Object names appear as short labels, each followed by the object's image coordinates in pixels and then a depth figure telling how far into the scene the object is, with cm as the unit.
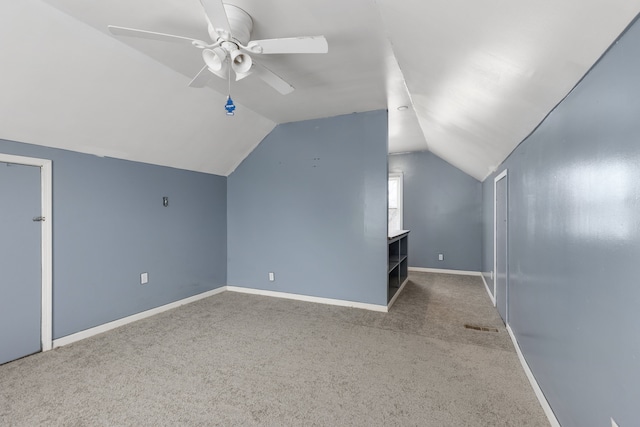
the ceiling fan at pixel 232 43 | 152
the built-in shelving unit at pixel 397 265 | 393
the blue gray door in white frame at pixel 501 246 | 295
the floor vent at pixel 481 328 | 292
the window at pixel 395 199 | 618
